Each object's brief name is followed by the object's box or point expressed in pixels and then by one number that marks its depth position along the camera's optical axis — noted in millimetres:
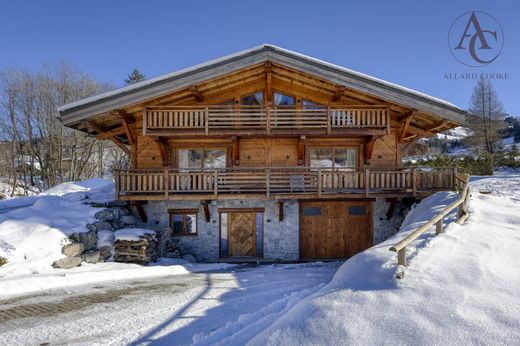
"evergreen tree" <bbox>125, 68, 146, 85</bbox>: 50844
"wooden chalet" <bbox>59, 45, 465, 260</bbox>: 13242
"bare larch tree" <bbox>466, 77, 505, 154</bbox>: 37938
